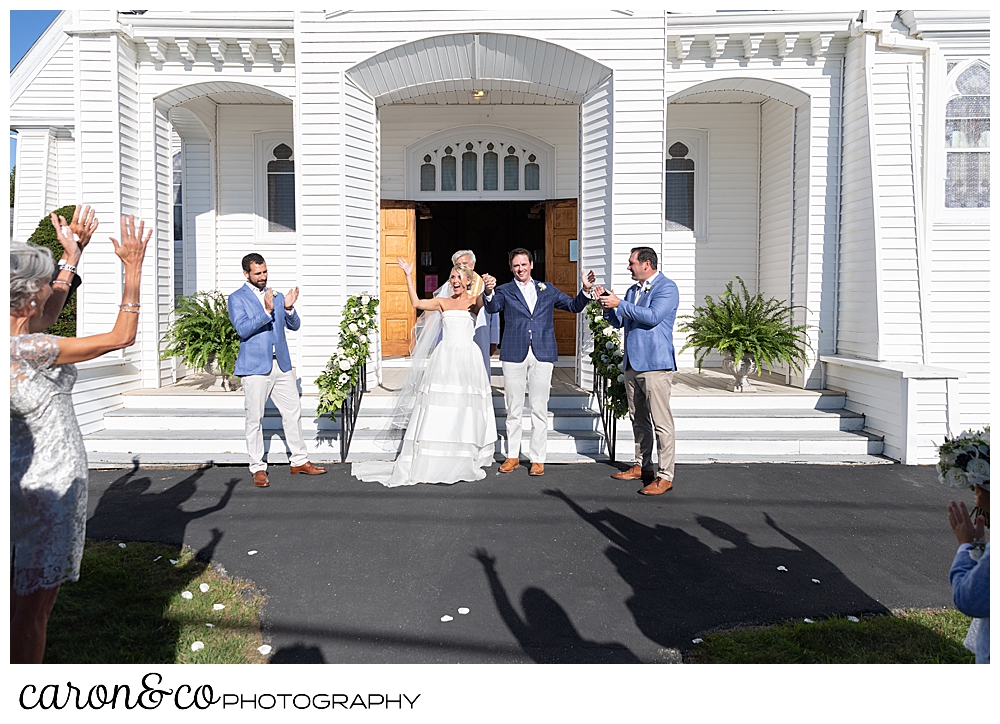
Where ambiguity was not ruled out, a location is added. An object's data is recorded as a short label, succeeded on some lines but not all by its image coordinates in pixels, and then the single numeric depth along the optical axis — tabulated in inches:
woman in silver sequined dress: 100.3
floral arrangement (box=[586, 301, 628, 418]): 261.9
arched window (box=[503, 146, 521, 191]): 412.8
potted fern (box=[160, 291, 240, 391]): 312.2
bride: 235.8
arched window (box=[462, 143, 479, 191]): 413.1
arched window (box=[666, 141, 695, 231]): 403.9
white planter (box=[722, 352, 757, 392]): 313.9
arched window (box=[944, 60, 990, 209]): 308.2
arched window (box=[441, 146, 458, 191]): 413.7
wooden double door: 407.5
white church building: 303.0
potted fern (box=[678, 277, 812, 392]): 310.5
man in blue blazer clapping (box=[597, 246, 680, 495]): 224.5
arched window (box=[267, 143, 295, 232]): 405.7
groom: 244.1
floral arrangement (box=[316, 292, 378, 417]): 261.0
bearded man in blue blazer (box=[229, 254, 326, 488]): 225.3
